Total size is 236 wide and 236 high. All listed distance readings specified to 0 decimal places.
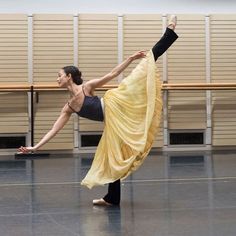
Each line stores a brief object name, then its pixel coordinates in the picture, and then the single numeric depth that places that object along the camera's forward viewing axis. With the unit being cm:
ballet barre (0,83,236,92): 1440
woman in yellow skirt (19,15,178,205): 759
